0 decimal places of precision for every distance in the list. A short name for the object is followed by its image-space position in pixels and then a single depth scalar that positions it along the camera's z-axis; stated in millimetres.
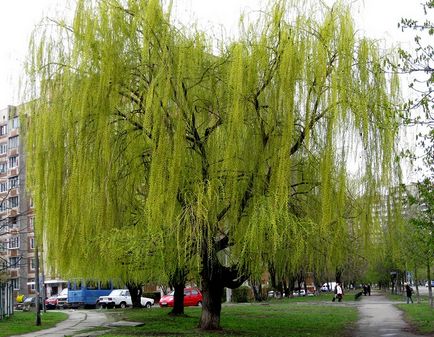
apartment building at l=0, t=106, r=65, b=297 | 82488
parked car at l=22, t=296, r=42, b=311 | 55066
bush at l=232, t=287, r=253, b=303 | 62112
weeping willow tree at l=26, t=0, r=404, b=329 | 17719
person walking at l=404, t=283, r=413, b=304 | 46812
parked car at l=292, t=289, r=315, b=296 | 84625
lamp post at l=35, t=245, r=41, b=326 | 30573
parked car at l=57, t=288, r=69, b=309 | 58894
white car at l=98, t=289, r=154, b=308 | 54188
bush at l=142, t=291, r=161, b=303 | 64375
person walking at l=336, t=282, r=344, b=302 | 56656
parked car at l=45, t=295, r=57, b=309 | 60447
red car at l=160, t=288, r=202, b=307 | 50203
